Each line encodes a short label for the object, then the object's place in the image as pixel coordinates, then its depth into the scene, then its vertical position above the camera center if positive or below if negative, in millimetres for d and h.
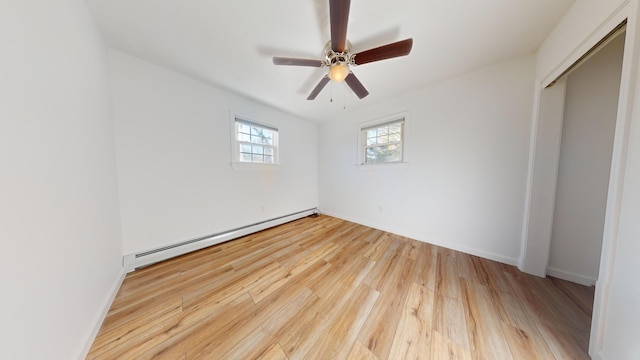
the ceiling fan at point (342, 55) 1252 +1000
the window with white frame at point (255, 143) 2609 +482
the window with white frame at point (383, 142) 2637 +509
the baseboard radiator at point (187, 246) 1748 -949
